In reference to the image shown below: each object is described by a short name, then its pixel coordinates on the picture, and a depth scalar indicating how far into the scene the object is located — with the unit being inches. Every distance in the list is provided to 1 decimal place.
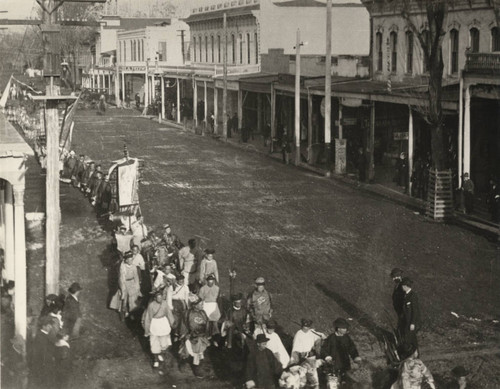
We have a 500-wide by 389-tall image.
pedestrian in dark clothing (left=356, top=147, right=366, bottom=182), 1089.4
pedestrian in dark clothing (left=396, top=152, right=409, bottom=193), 1041.3
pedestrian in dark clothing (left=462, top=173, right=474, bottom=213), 869.2
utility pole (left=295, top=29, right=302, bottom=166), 1280.8
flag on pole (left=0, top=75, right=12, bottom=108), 826.5
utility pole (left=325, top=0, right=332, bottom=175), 1167.1
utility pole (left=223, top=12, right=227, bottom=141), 1643.7
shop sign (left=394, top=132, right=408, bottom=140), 1063.0
